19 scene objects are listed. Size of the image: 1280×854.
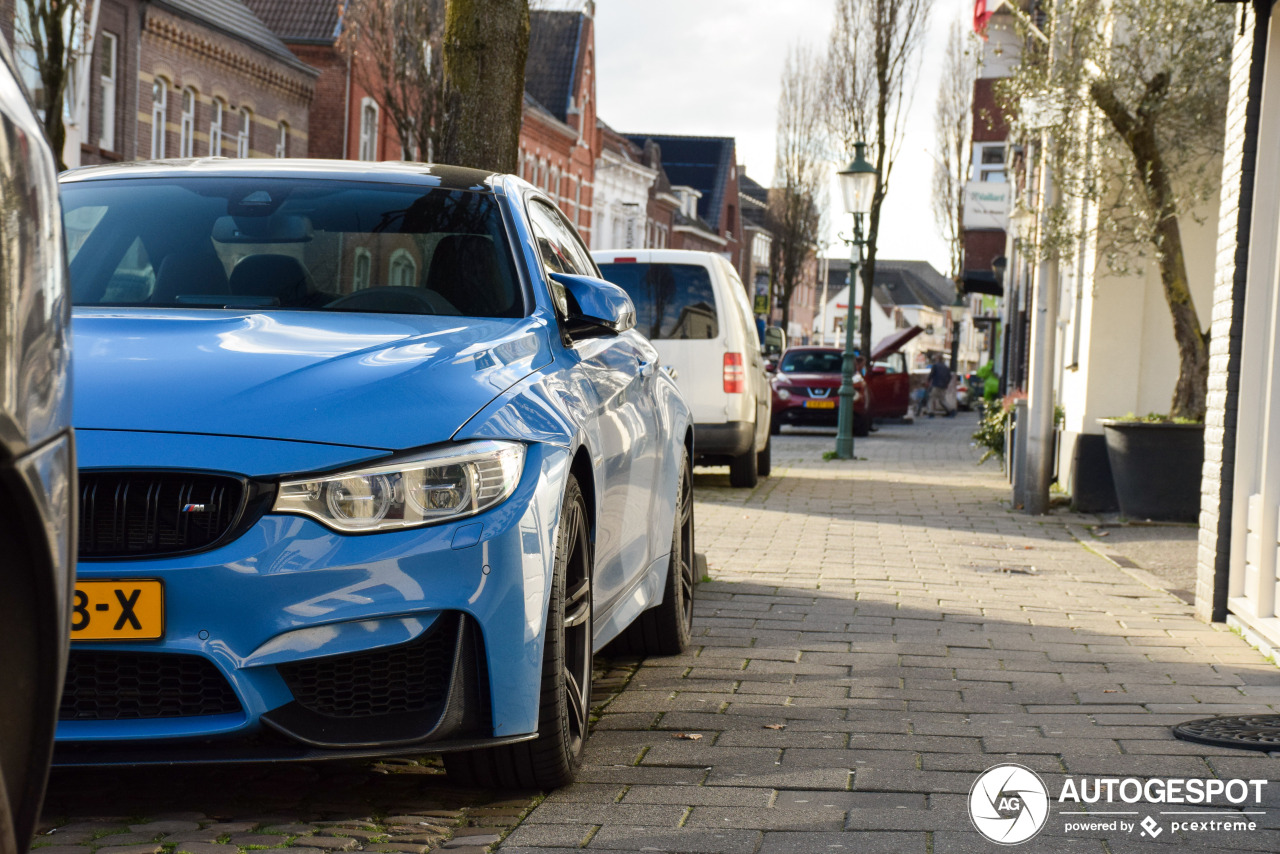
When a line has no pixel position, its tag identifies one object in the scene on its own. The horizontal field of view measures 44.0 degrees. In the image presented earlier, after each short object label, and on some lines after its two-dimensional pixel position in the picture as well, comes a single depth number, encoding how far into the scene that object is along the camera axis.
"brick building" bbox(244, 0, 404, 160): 39.84
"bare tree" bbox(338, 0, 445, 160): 29.36
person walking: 44.16
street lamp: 20.30
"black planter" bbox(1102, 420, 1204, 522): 11.67
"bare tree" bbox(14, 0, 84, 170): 18.14
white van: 14.05
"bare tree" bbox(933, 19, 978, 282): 53.94
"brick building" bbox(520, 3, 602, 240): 56.84
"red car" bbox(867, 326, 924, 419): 33.19
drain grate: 4.72
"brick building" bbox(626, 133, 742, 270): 88.25
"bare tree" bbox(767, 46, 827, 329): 59.50
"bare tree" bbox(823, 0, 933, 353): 32.56
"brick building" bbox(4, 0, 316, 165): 30.50
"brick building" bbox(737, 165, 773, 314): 97.00
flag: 18.24
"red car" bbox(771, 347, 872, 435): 27.81
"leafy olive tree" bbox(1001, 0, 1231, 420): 11.73
